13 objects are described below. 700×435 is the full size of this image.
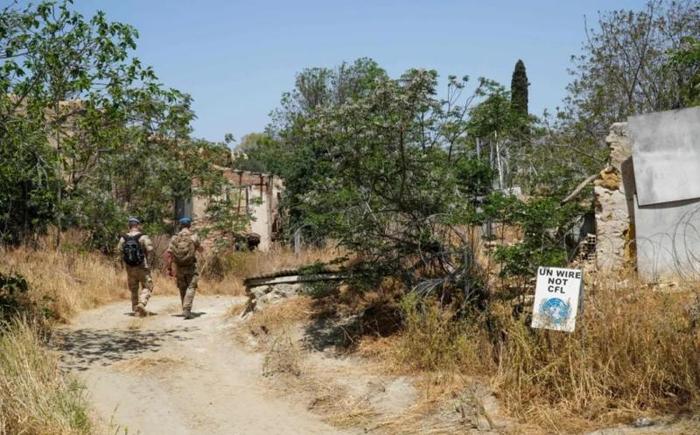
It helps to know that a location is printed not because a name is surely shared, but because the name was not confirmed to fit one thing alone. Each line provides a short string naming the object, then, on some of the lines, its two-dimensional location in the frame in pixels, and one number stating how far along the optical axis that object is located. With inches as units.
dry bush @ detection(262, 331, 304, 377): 353.1
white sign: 271.6
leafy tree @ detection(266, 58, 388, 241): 369.4
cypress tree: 1144.2
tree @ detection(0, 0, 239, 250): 374.6
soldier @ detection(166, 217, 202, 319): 494.0
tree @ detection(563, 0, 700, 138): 833.5
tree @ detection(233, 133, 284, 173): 1381.8
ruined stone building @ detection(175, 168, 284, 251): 821.2
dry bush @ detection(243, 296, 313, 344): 419.0
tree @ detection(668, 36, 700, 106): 414.5
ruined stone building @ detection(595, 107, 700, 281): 371.2
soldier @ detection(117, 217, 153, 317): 494.6
